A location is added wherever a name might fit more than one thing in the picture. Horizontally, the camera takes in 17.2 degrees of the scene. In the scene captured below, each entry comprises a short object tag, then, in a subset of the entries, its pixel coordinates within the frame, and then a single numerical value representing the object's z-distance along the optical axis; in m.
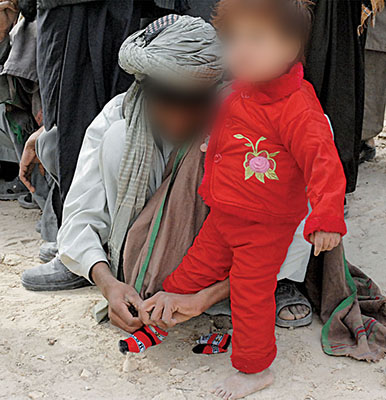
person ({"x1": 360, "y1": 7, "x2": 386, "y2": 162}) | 4.55
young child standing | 2.68
